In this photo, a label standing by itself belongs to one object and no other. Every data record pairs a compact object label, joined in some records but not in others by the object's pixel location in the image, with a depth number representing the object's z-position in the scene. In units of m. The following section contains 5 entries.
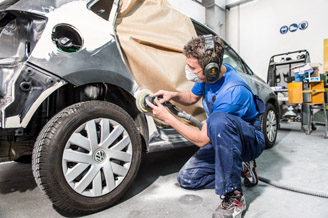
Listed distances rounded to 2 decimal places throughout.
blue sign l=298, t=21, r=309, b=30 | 6.18
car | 1.02
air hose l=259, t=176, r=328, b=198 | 1.37
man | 1.14
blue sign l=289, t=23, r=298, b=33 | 6.41
